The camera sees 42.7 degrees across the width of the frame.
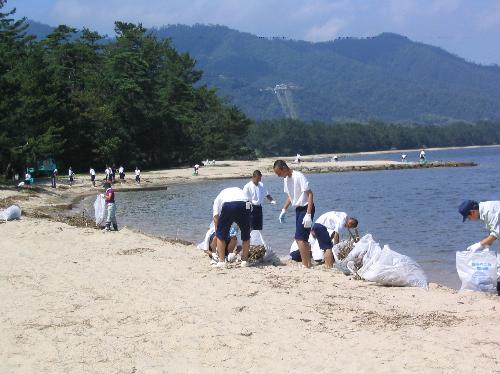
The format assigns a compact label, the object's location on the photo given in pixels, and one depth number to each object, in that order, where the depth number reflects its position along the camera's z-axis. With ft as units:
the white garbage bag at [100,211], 55.28
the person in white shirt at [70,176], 132.05
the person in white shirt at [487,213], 26.04
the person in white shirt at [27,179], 116.47
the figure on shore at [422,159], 237.61
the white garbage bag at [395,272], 29.09
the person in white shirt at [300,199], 31.91
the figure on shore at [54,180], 117.91
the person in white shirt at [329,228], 34.42
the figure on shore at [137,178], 141.69
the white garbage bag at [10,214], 54.39
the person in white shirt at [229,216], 31.78
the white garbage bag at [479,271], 27.50
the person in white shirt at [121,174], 145.38
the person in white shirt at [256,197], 36.83
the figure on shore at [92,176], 131.16
